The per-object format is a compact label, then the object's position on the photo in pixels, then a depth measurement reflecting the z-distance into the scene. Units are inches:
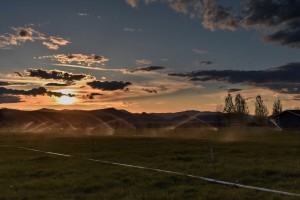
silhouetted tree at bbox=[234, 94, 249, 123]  7522.6
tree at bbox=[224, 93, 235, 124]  7552.2
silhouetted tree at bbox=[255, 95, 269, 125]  7130.9
